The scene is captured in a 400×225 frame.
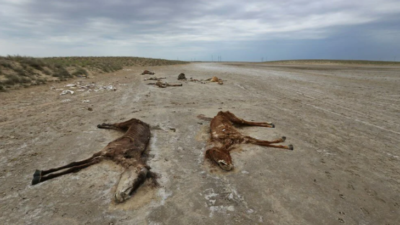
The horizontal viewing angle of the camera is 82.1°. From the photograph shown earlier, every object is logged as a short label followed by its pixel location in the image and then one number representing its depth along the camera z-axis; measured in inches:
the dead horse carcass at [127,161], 135.6
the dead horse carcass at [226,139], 173.6
